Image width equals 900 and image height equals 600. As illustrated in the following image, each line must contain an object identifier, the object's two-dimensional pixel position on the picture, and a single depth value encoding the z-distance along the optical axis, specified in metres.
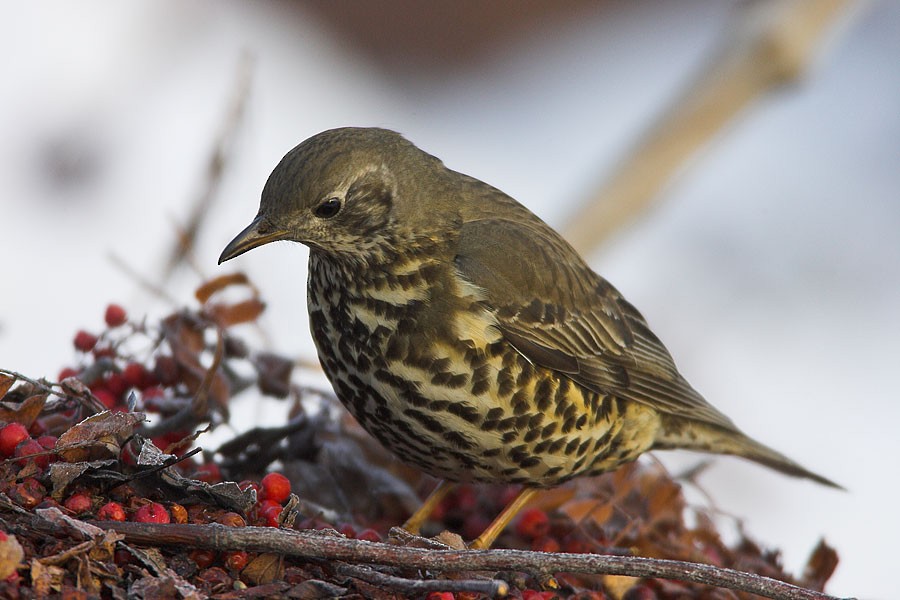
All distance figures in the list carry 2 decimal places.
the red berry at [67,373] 5.79
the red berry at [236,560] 4.25
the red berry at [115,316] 5.85
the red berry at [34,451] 4.44
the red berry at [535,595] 4.62
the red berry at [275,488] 4.94
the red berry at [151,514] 4.32
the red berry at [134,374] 5.89
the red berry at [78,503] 4.30
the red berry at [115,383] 5.91
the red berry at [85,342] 5.87
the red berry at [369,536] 5.39
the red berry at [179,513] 4.41
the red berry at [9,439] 4.59
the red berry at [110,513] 4.30
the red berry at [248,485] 4.55
